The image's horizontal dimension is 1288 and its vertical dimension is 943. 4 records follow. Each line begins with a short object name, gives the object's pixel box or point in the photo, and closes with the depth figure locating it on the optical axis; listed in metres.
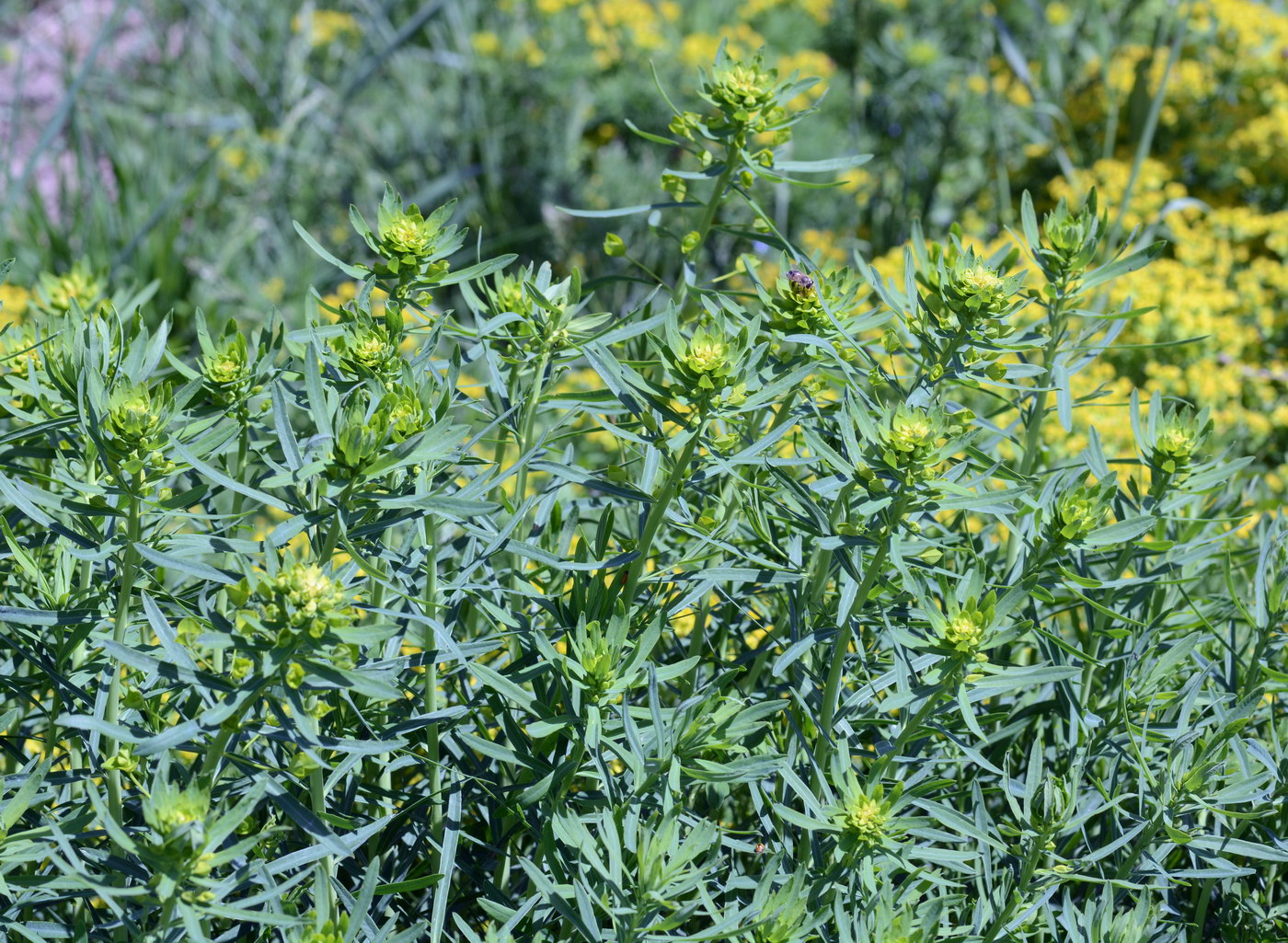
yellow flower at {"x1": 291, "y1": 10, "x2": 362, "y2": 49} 5.33
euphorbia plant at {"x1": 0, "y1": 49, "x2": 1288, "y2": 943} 1.03
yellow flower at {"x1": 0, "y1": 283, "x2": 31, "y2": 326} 2.72
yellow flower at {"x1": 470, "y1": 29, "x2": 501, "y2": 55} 4.83
